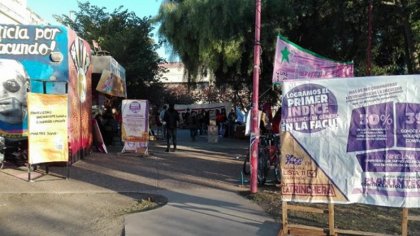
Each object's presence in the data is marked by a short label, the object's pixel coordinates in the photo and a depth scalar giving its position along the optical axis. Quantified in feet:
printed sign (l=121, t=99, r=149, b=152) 56.24
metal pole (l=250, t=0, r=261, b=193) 31.53
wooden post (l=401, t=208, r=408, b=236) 20.63
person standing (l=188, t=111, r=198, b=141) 87.71
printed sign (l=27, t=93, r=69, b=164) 36.76
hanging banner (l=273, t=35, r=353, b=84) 31.42
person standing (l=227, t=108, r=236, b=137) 100.73
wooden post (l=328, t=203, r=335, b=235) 21.63
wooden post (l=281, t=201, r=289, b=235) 22.35
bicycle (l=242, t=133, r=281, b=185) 35.94
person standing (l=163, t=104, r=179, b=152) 58.90
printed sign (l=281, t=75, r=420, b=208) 20.39
